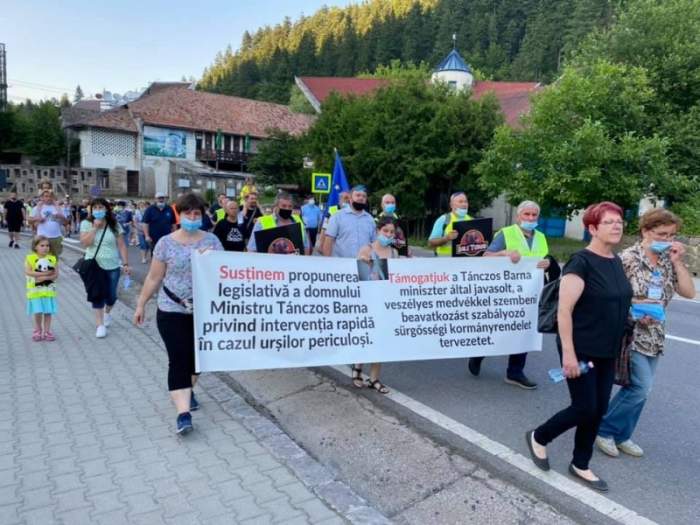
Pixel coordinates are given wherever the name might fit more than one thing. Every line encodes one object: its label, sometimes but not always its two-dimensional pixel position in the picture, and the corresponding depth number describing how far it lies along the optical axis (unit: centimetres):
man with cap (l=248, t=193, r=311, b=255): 613
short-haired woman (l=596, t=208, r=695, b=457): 350
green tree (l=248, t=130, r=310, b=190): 3444
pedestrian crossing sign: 1747
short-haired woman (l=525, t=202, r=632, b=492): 311
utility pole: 5128
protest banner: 414
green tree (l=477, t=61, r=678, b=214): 1661
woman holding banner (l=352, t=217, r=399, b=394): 468
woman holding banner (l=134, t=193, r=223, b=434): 402
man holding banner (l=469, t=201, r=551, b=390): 496
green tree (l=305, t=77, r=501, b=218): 2358
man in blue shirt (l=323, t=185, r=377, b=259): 578
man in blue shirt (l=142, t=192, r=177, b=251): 1067
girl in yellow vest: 637
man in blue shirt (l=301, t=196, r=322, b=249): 1287
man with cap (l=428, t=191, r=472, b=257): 578
